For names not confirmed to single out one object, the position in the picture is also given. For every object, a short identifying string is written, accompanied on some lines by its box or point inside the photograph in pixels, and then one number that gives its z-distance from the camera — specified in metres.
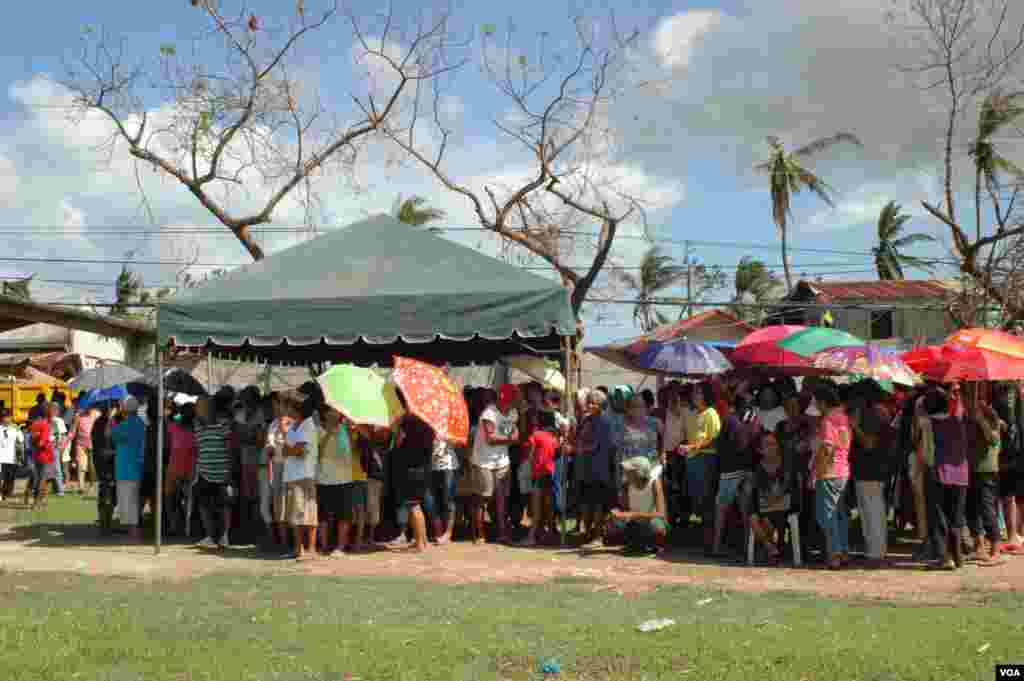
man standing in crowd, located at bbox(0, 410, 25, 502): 19.72
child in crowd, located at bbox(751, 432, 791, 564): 11.47
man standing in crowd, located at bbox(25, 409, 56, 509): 18.69
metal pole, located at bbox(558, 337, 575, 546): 12.47
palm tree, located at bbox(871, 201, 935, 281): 50.31
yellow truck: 28.47
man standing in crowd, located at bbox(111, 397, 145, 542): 13.70
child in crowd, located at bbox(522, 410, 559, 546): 13.08
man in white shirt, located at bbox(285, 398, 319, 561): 11.94
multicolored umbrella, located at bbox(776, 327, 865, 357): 13.06
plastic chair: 11.40
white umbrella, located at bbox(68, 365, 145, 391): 21.06
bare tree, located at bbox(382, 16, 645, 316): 24.28
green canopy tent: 12.55
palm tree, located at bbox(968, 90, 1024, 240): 21.55
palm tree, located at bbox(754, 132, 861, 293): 43.12
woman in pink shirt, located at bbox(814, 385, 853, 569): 11.20
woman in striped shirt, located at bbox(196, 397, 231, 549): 12.71
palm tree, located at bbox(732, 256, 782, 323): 49.88
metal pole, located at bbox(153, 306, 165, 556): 12.44
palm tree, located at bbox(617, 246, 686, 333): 46.16
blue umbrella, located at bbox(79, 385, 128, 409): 20.39
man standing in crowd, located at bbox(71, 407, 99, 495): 22.32
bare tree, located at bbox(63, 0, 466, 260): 23.73
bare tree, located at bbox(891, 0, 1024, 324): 20.53
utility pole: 38.03
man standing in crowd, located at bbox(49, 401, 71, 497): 20.25
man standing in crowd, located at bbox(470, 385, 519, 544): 13.01
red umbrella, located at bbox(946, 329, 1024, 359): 11.16
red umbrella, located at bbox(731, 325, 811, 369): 13.38
